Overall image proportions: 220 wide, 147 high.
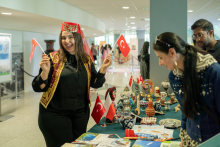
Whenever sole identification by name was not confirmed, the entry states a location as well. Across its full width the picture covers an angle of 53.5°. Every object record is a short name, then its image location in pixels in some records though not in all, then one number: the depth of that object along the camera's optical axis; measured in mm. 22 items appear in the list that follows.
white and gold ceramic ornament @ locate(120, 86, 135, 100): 2985
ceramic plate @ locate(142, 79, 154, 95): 3488
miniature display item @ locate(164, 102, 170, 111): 2775
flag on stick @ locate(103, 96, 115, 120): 2252
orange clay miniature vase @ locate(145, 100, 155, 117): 2440
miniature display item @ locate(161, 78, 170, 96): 3520
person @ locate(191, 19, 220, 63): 2266
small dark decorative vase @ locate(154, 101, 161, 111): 2680
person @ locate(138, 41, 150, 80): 4078
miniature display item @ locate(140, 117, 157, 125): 2197
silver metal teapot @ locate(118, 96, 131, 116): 2522
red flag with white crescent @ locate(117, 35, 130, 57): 2745
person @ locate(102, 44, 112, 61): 15281
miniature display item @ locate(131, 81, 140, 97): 3334
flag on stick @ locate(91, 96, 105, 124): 2242
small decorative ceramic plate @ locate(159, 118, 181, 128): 2072
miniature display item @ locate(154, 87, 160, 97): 3352
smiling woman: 1815
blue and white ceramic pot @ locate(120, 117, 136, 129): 2021
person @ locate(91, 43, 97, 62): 14625
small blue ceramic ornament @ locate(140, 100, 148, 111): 2936
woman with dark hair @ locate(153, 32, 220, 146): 1137
